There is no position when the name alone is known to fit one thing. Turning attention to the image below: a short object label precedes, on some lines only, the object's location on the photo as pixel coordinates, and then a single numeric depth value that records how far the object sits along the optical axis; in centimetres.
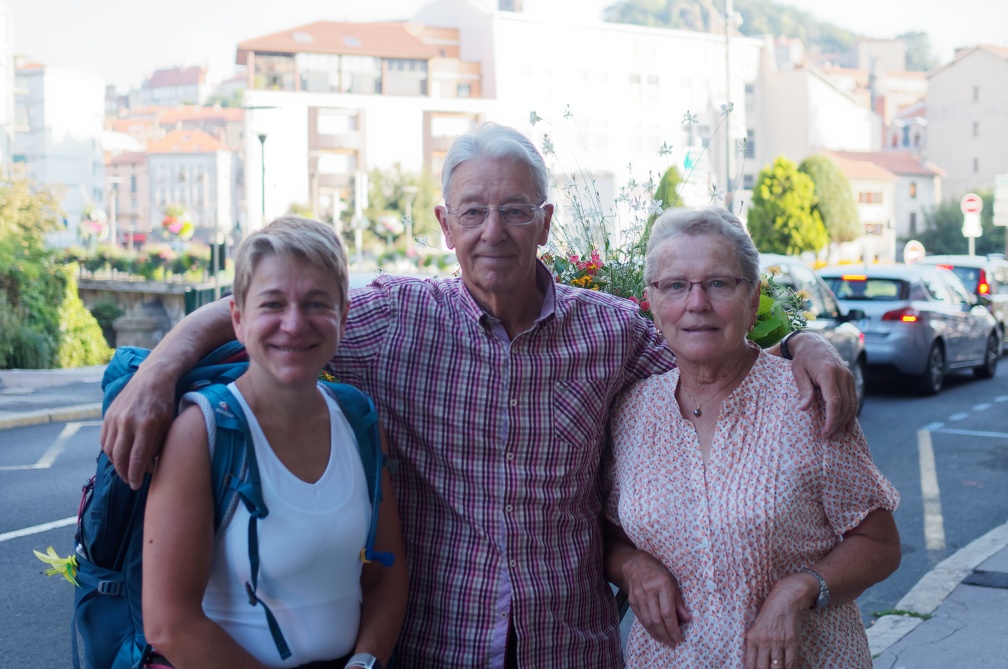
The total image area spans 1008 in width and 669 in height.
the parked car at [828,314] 1243
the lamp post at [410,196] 6126
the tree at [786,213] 4466
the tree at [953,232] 7438
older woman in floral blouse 256
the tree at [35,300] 1962
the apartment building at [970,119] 8388
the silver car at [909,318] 1473
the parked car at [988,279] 2073
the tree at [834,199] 5716
